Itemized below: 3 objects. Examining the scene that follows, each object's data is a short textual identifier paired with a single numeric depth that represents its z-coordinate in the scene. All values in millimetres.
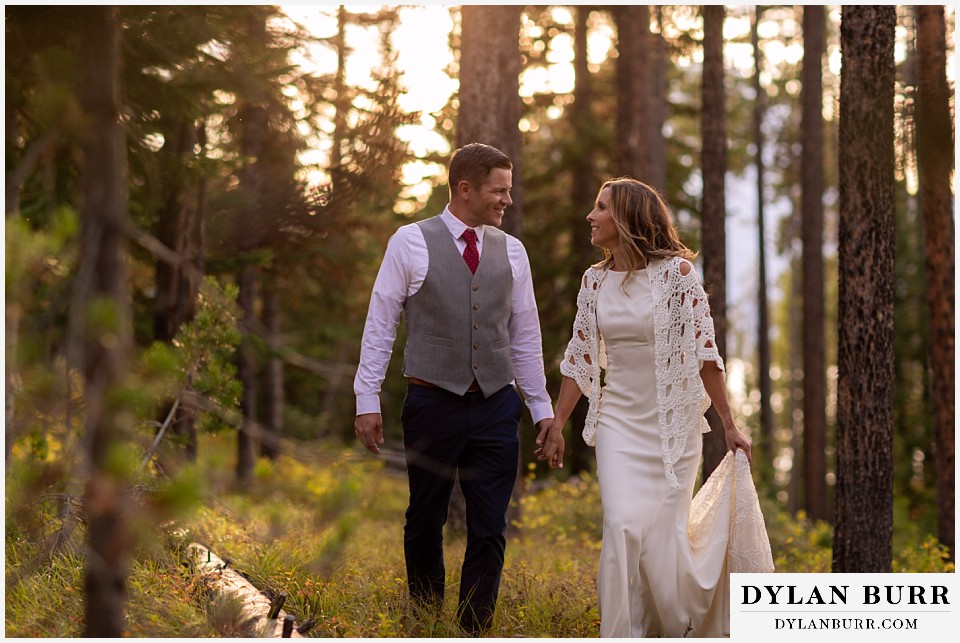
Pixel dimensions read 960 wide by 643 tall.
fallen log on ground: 4578
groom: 4793
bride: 4695
